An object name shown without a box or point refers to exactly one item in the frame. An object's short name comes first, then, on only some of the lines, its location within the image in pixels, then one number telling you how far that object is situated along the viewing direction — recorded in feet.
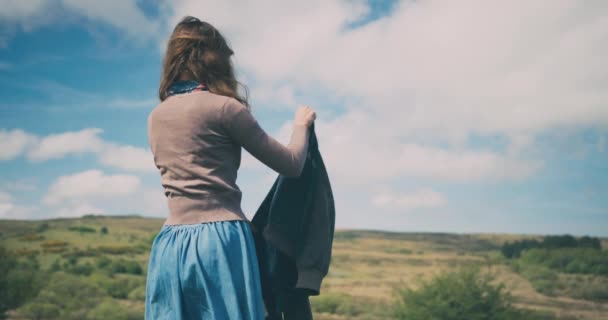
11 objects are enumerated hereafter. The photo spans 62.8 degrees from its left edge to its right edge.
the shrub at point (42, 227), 159.63
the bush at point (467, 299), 51.11
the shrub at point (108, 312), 107.65
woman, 6.95
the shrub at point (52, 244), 162.30
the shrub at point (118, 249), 170.54
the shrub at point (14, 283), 91.23
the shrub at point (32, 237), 151.07
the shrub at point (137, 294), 131.76
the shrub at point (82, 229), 168.76
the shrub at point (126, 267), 163.53
